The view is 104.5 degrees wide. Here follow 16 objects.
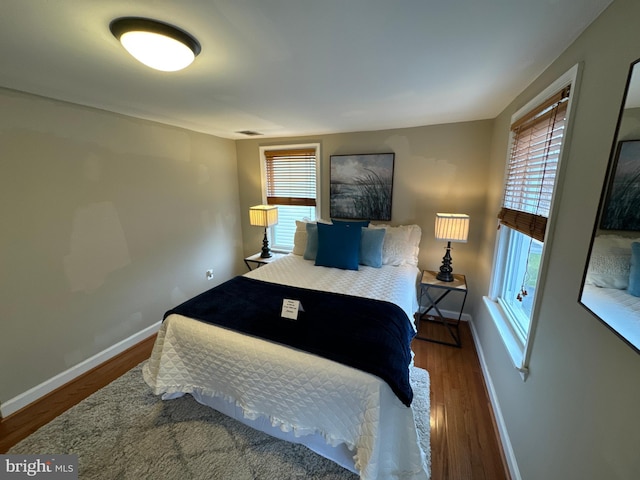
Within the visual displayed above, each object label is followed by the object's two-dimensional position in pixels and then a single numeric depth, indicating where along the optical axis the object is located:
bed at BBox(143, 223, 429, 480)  1.22
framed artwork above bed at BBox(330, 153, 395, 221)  2.88
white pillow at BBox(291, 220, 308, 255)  2.94
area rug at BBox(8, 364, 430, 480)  1.40
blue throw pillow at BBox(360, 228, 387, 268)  2.54
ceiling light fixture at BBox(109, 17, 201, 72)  0.97
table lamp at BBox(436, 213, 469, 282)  2.34
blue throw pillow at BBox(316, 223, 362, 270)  2.49
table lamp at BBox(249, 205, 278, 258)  3.14
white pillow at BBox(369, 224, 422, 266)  2.61
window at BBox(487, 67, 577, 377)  1.24
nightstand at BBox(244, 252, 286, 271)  3.21
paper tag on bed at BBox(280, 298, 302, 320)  1.58
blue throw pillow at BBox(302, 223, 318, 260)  2.75
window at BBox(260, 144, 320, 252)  3.30
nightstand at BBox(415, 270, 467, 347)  2.45
